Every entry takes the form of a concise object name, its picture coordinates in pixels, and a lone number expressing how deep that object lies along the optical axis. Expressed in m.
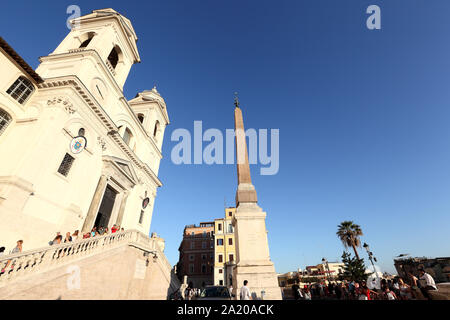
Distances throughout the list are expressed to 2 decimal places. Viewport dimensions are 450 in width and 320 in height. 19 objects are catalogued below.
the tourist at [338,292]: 13.23
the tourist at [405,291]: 6.99
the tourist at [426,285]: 5.69
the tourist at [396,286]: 8.57
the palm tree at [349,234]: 28.47
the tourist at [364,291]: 7.41
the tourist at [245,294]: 5.73
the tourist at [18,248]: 8.30
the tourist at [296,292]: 11.13
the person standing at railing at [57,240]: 9.80
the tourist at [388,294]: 7.10
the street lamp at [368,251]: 23.63
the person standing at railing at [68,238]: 10.19
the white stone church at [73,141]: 10.56
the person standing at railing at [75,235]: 11.32
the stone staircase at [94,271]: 6.62
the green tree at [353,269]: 25.94
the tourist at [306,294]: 11.23
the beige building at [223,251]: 34.72
